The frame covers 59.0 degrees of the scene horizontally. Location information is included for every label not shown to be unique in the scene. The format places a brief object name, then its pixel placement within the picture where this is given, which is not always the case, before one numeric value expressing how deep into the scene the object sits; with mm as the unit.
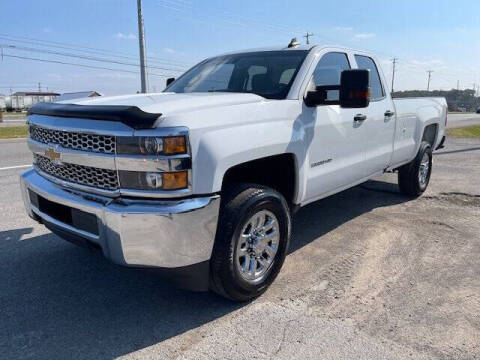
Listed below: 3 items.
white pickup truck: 2504
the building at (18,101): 63812
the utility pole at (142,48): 24219
